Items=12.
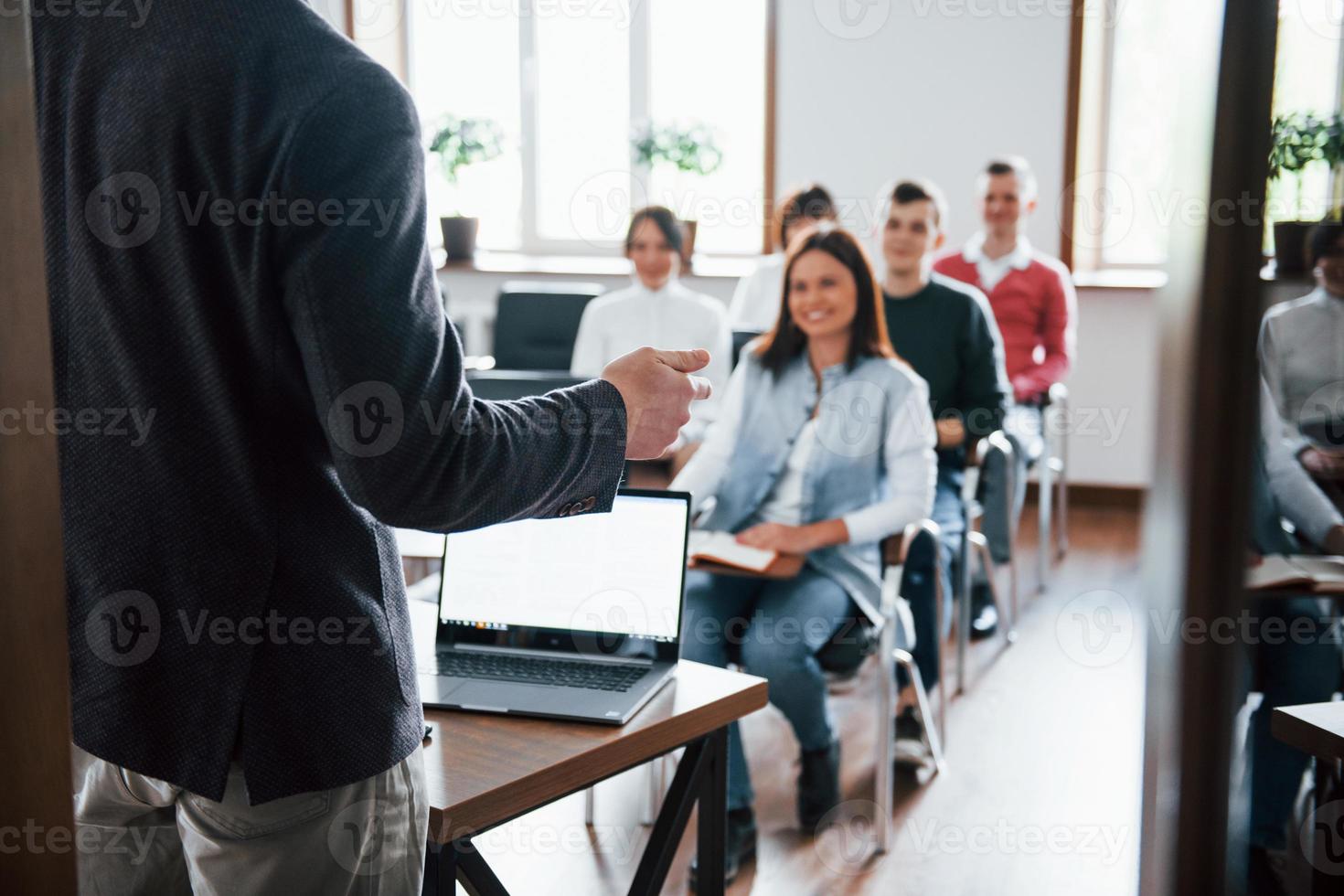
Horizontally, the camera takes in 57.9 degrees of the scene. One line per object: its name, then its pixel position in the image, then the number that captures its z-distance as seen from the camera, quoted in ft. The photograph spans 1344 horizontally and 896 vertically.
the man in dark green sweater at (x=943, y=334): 11.77
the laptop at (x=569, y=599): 5.08
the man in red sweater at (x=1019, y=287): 14.30
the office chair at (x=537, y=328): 15.15
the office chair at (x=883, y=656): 8.21
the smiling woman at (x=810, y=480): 8.32
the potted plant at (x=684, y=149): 19.81
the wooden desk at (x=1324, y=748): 4.26
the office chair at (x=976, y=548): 10.98
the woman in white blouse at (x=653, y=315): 14.14
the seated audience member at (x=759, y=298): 16.33
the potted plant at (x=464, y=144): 20.38
